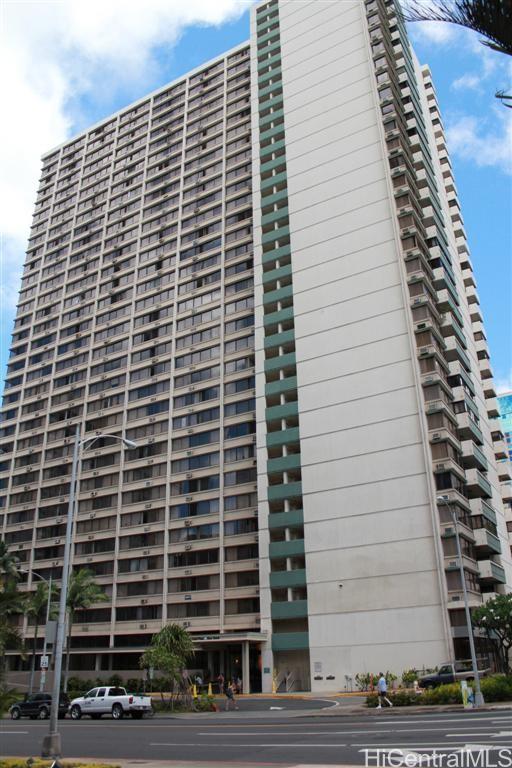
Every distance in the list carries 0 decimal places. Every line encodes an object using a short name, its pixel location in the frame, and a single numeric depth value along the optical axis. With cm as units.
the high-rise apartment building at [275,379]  5062
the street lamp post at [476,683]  2908
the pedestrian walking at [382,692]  3123
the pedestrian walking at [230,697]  3797
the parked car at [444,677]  3800
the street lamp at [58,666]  1777
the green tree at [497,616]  4099
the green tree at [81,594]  5841
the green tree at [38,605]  5969
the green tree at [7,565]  6169
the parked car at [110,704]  3622
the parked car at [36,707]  4091
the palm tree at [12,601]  4938
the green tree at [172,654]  4003
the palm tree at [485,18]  670
